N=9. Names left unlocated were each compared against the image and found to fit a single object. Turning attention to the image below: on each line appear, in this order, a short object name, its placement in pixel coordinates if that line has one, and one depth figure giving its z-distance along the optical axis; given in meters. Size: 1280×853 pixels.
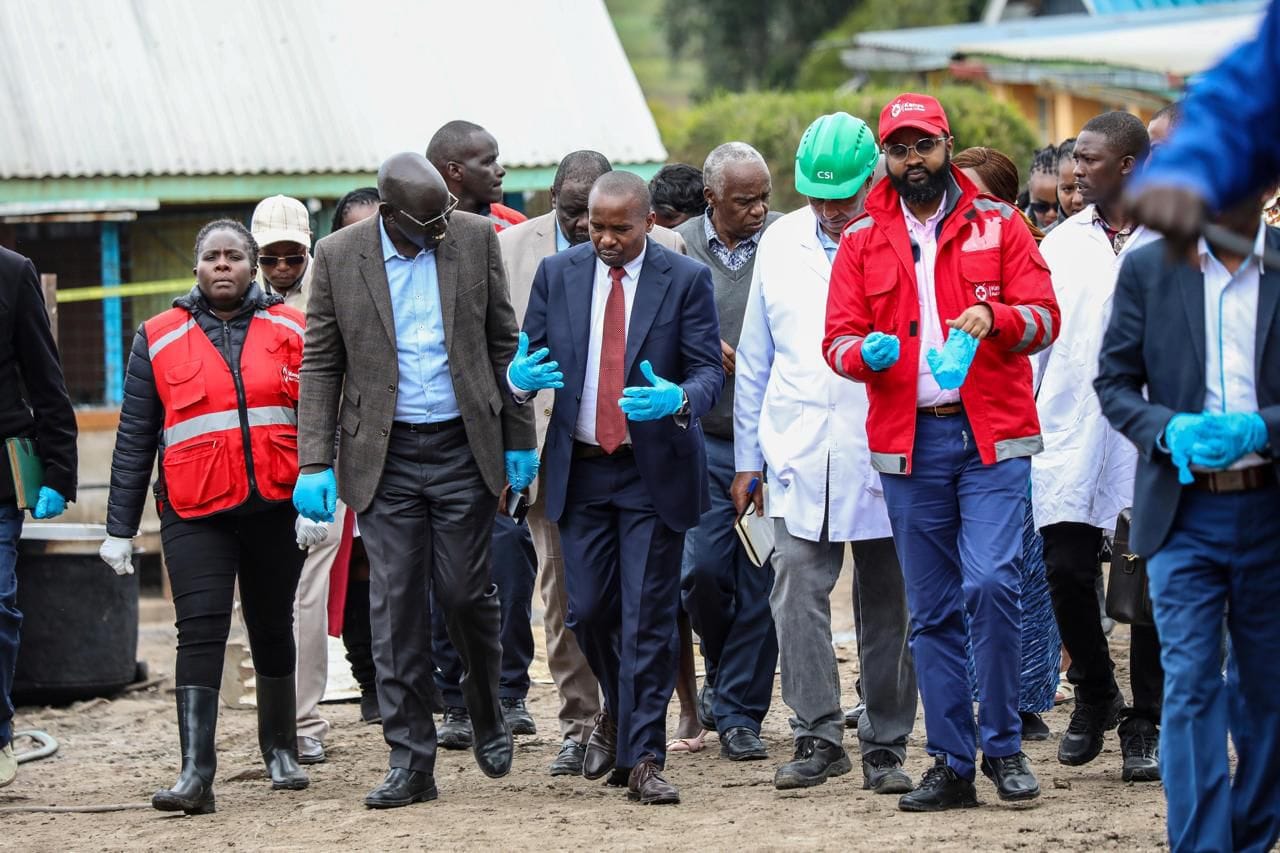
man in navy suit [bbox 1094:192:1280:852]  11.04
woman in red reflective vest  15.00
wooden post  23.64
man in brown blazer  14.72
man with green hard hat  14.70
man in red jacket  13.34
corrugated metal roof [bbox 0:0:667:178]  29.83
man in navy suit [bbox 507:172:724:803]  14.46
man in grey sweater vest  16.61
